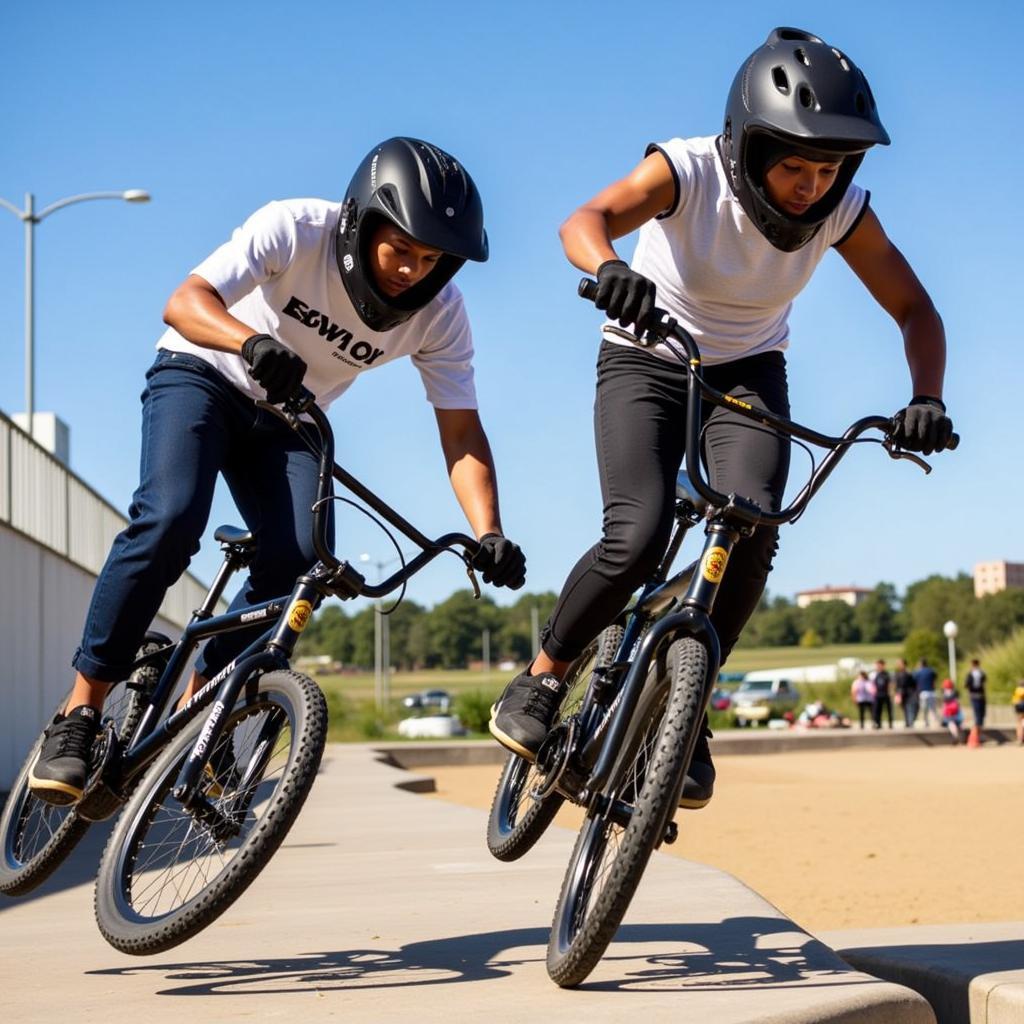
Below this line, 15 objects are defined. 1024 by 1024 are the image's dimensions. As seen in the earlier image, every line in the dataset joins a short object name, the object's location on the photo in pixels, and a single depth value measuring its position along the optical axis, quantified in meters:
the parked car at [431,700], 96.31
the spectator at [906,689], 39.22
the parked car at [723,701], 61.20
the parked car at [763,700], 52.97
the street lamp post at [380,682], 76.53
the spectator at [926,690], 36.91
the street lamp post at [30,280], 25.03
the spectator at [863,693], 39.59
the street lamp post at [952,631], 46.62
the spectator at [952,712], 33.50
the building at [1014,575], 192.12
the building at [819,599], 182.00
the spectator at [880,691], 38.41
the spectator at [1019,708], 31.38
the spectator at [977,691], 32.50
